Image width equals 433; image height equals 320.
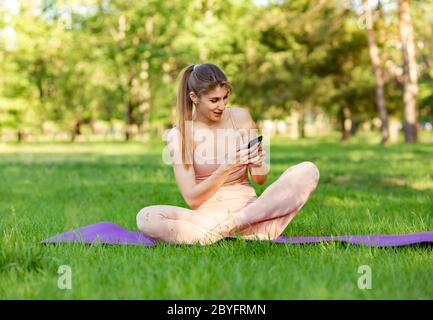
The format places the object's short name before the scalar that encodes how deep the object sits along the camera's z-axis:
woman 4.94
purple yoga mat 4.61
